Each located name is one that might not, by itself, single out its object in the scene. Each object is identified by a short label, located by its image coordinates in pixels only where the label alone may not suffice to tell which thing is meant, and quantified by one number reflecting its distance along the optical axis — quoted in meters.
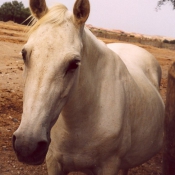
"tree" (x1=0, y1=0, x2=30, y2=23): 39.50
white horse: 2.09
